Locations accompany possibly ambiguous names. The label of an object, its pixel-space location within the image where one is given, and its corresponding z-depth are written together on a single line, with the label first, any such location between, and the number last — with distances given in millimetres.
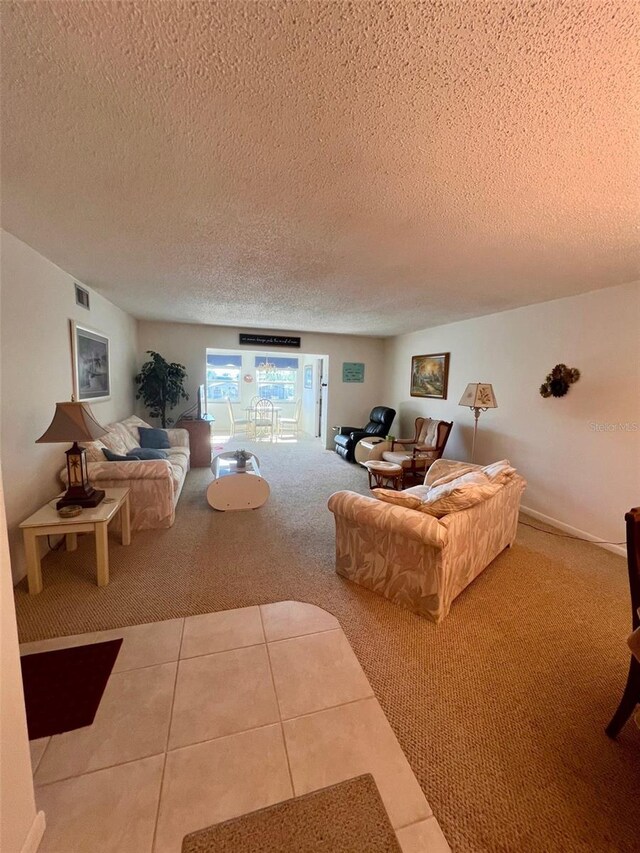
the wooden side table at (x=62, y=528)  2145
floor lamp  3852
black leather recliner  5828
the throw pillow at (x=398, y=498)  2230
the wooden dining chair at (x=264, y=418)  7742
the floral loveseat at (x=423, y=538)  1989
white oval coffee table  3539
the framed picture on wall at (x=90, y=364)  3172
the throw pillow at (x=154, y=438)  4426
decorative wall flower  3297
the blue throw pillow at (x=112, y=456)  3164
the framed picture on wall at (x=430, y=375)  5223
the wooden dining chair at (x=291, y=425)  8578
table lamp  2320
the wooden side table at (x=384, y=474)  4277
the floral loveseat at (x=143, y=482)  3000
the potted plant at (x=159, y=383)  5258
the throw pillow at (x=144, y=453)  3537
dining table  7994
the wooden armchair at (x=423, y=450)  4527
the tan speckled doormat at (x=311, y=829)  1025
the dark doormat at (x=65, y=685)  1392
